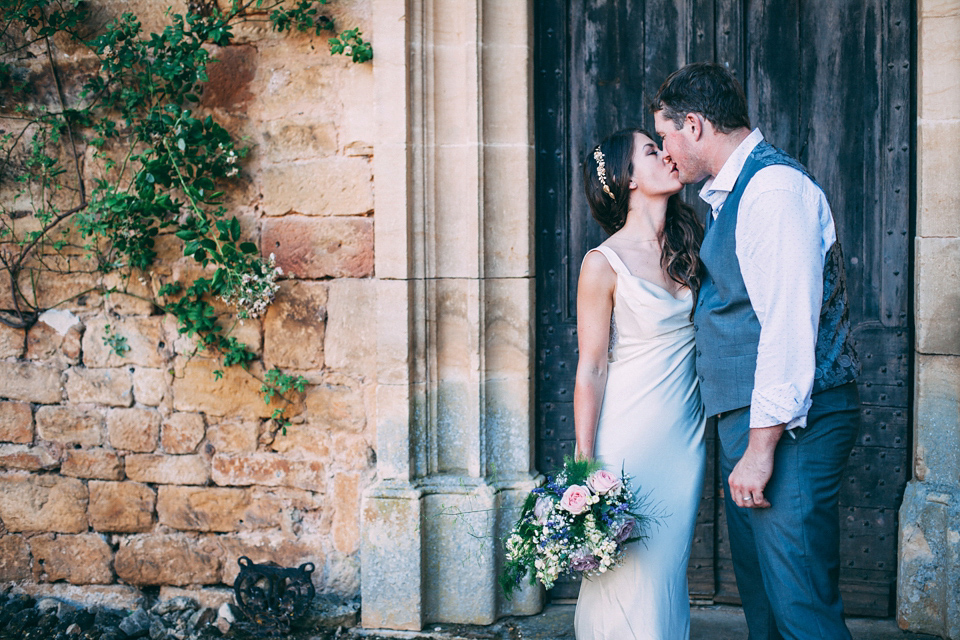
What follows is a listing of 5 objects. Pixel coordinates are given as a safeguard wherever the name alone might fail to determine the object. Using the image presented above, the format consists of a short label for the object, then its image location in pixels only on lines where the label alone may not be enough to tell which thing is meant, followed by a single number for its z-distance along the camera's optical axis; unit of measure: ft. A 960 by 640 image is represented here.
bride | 7.59
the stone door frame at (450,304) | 10.06
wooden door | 10.19
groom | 6.20
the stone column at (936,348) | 9.47
